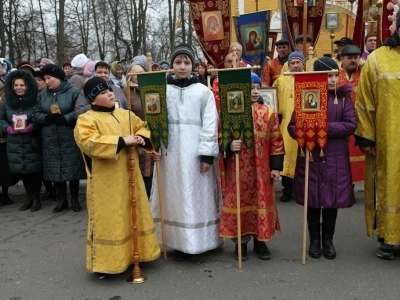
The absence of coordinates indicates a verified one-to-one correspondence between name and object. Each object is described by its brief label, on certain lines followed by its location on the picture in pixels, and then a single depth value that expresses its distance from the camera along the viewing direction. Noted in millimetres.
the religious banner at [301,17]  6148
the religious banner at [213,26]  5832
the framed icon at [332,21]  9026
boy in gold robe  3504
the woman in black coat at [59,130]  5546
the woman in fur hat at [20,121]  5742
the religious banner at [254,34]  6193
